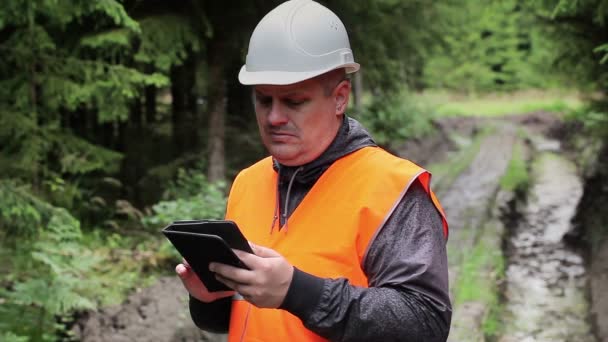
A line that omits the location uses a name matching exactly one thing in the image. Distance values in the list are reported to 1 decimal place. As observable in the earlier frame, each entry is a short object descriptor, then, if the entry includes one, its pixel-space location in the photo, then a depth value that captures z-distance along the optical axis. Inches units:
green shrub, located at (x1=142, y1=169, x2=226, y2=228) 303.9
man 71.1
